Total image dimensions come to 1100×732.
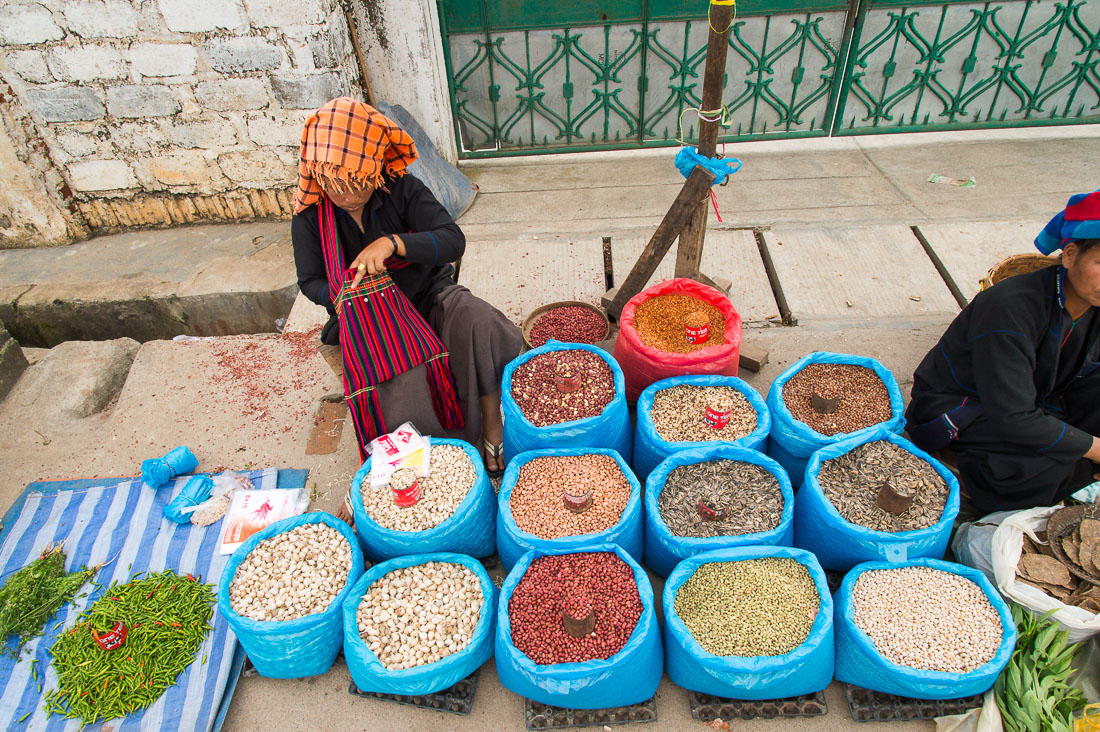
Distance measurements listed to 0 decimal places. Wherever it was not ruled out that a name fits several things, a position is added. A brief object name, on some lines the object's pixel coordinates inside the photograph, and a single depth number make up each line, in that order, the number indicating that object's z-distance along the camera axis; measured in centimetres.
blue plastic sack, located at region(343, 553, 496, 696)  185
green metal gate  414
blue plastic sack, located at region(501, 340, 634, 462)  231
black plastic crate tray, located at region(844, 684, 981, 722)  186
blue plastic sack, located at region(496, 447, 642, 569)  204
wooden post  223
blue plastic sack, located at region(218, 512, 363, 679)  190
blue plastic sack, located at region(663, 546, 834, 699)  177
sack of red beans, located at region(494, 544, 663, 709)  179
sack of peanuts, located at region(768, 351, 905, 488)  232
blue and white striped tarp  198
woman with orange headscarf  227
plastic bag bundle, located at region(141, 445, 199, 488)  260
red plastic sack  252
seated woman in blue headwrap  202
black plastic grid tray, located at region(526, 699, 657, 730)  190
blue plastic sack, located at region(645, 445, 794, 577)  203
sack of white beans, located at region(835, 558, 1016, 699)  178
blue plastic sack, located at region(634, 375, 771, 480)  229
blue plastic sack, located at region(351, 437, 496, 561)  209
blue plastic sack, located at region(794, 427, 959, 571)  198
